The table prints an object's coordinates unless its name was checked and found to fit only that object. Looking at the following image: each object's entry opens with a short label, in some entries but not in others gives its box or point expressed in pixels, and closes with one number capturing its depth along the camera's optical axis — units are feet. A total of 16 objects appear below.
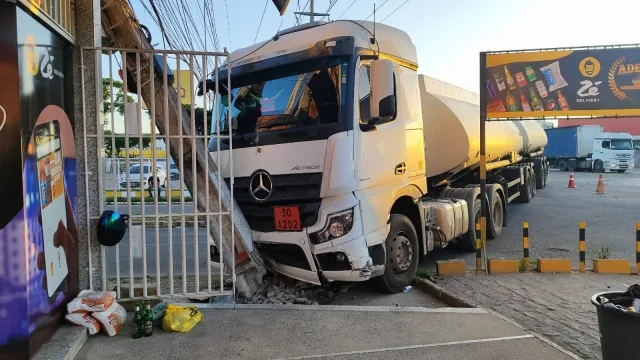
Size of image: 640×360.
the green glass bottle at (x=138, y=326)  14.39
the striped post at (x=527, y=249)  23.88
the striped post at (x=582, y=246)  23.61
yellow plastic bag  14.84
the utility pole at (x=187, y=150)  17.29
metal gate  15.76
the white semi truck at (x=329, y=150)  17.21
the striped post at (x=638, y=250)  22.76
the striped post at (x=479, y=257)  23.66
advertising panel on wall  11.14
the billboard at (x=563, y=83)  22.89
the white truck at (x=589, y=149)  113.70
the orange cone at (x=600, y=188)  64.78
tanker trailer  27.07
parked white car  67.72
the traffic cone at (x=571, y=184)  74.19
